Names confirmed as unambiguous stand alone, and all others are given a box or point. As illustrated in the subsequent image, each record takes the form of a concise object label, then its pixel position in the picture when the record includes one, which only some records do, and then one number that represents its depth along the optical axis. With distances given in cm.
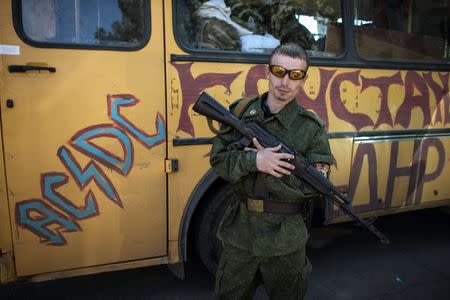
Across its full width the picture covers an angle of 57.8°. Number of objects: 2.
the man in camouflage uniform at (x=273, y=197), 179
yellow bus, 235
